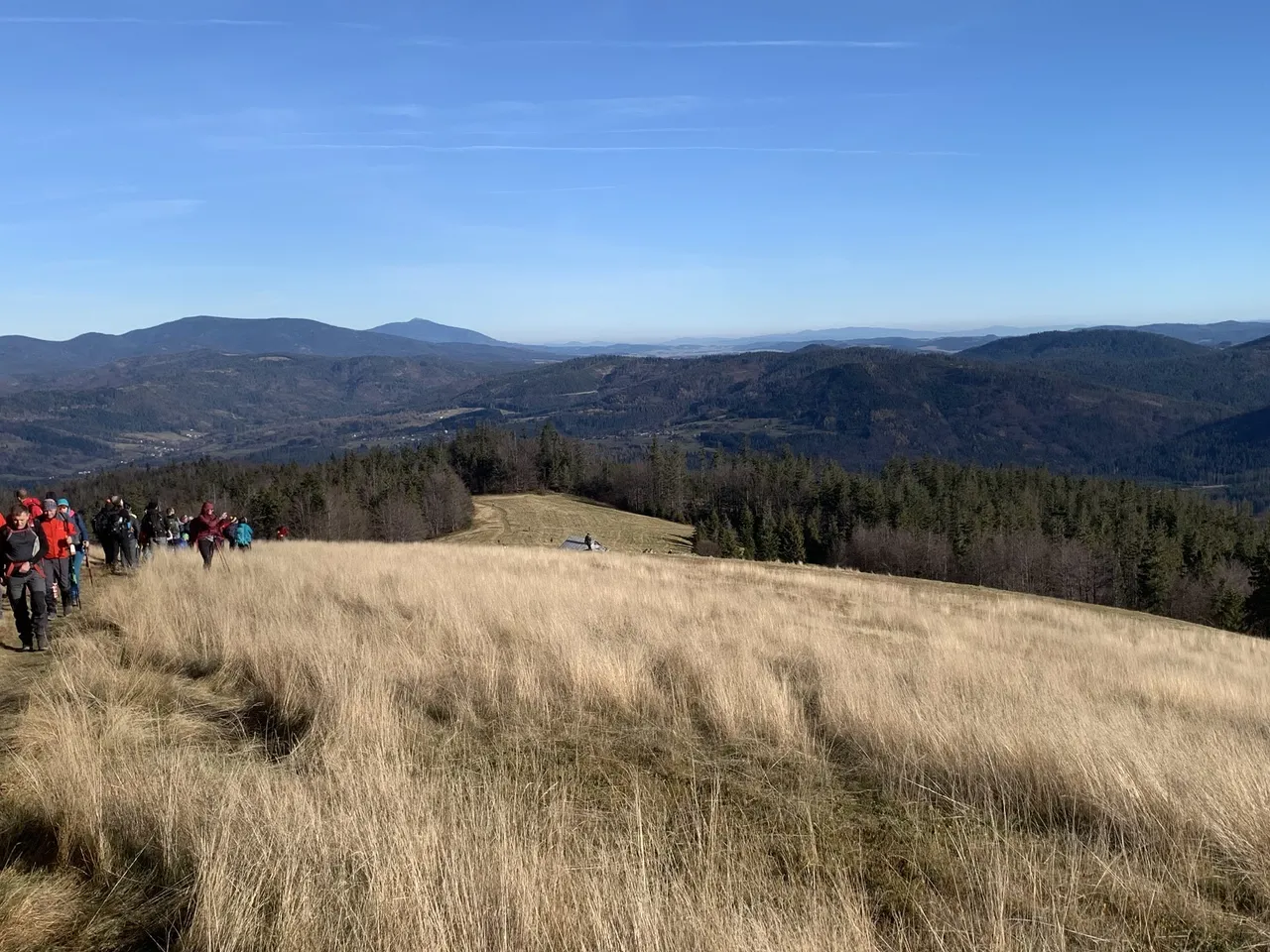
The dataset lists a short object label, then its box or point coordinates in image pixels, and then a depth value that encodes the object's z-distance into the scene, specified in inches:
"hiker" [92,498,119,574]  616.4
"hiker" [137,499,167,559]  691.4
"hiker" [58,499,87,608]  463.5
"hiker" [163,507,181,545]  790.0
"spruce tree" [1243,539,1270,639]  2137.1
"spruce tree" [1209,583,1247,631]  2197.3
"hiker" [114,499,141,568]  617.1
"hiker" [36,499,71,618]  392.5
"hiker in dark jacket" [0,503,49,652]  326.3
